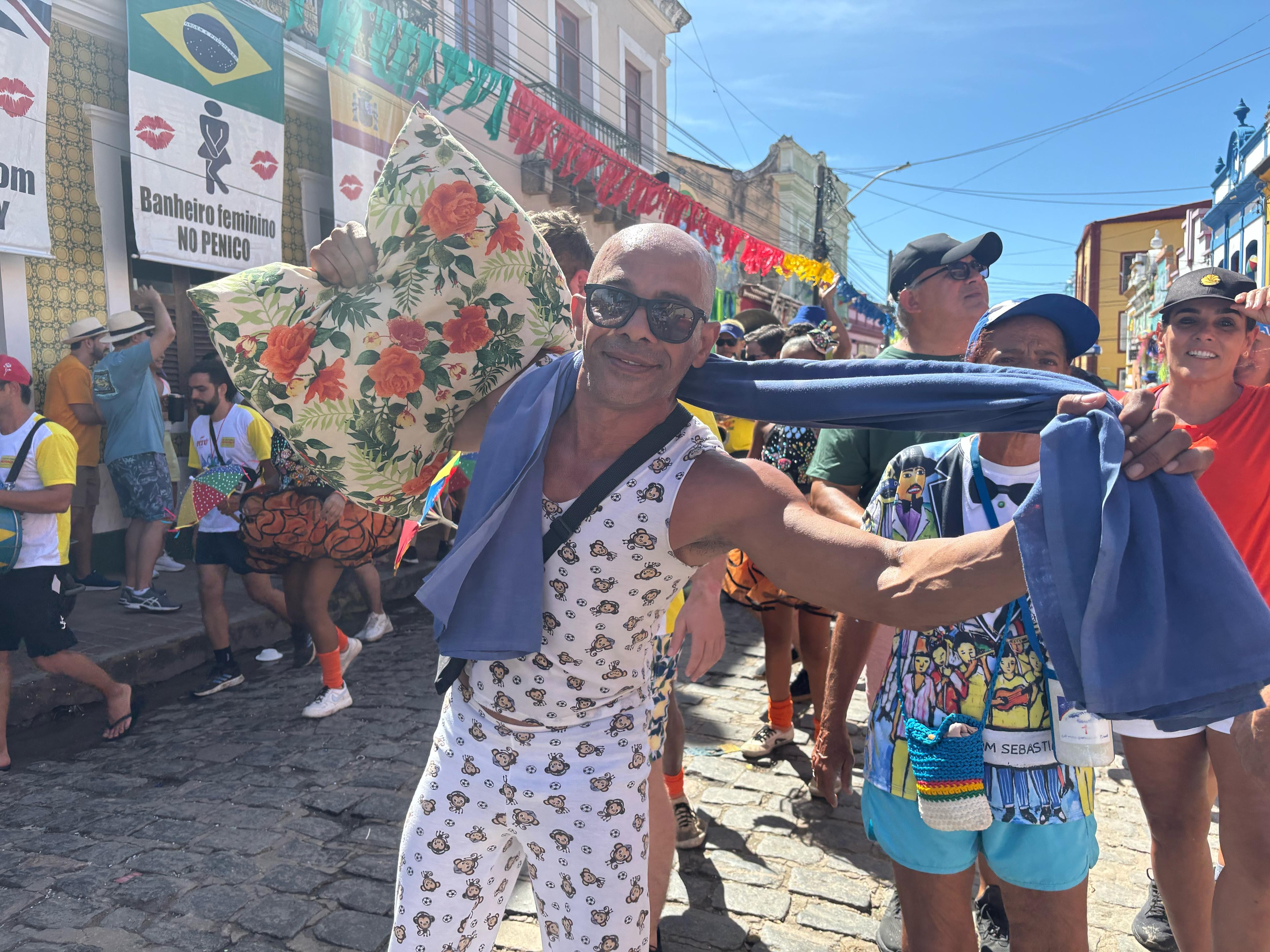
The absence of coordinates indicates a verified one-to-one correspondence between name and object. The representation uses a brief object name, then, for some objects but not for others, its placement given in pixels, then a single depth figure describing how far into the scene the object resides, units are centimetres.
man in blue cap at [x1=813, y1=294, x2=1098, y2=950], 197
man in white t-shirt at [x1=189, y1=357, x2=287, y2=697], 551
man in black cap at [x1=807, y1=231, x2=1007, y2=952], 287
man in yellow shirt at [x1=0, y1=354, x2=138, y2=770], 429
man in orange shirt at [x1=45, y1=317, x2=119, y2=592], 738
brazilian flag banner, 789
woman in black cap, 228
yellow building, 5109
